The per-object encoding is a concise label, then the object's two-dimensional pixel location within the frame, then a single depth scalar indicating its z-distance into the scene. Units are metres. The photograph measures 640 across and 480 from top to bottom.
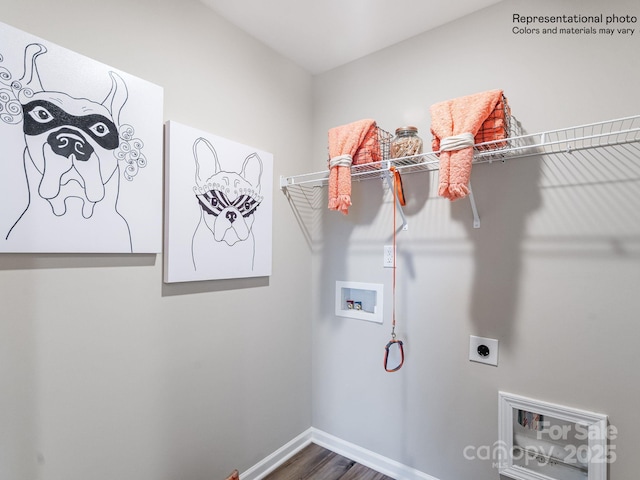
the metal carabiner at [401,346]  1.54
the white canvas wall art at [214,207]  1.39
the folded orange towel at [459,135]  1.25
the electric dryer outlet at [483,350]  1.49
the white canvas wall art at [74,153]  0.99
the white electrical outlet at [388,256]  1.80
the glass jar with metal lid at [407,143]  1.53
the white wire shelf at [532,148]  1.24
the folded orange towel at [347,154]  1.61
